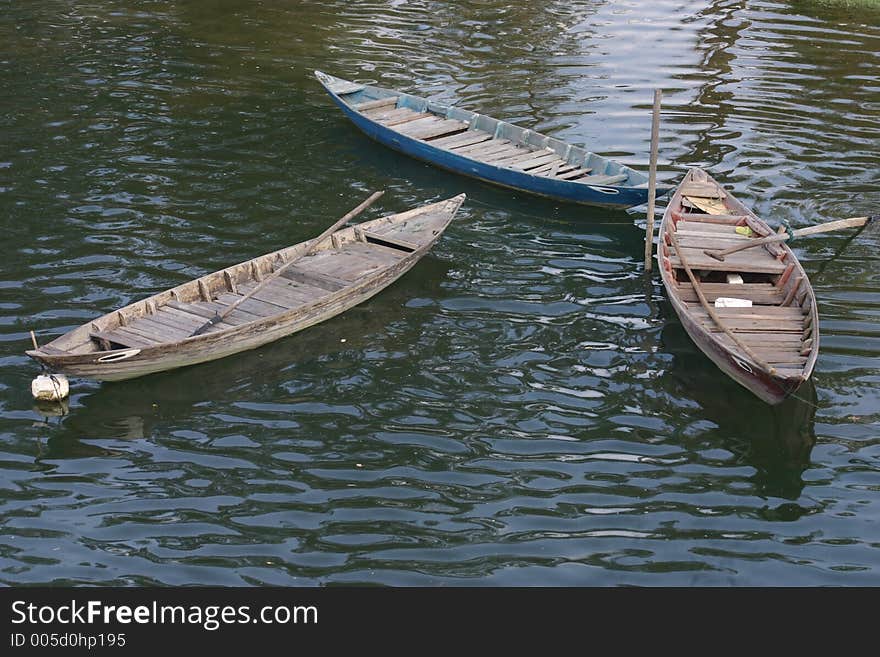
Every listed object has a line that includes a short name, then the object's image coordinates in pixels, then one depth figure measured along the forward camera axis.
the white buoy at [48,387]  12.92
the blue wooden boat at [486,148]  18.50
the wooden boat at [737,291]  12.91
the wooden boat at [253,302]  13.20
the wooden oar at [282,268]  14.01
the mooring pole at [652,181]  16.44
